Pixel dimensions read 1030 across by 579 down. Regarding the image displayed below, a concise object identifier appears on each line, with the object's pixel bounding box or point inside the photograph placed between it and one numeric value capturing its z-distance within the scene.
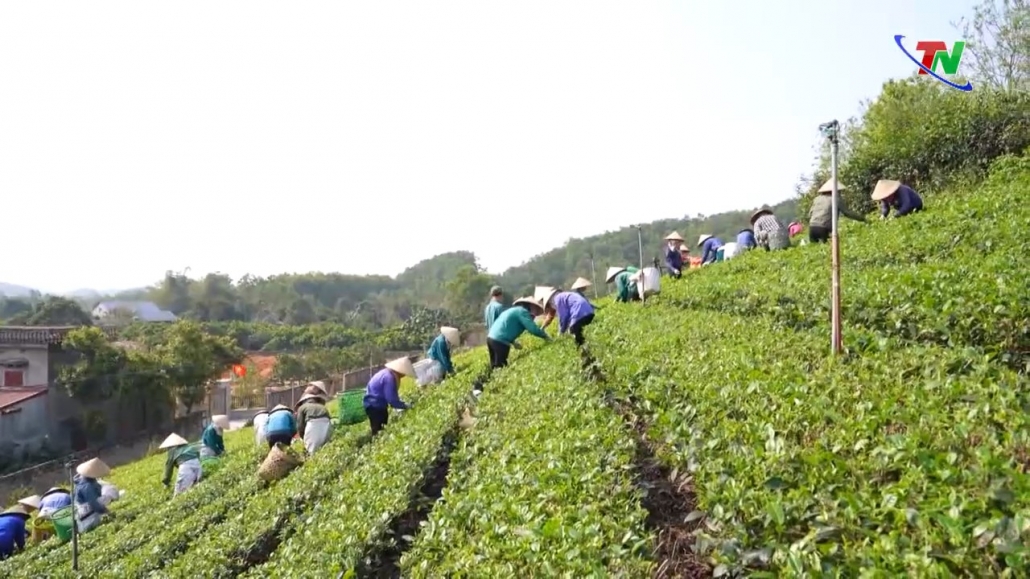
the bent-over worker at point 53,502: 14.76
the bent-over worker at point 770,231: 15.38
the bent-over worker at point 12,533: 13.56
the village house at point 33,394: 27.89
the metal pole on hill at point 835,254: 6.40
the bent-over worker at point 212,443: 17.02
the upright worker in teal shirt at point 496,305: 13.72
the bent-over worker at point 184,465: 14.66
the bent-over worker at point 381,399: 11.67
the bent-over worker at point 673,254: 17.45
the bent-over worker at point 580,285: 15.33
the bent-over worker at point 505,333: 11.58
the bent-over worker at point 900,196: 13.45
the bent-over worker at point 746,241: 17.41
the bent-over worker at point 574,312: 11.35
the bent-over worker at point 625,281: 15.84
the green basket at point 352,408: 15.02
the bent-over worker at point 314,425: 12.70
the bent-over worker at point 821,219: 13.41
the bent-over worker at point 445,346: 14.59
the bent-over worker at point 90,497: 13.81
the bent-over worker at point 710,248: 18.91
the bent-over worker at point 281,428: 13.26
